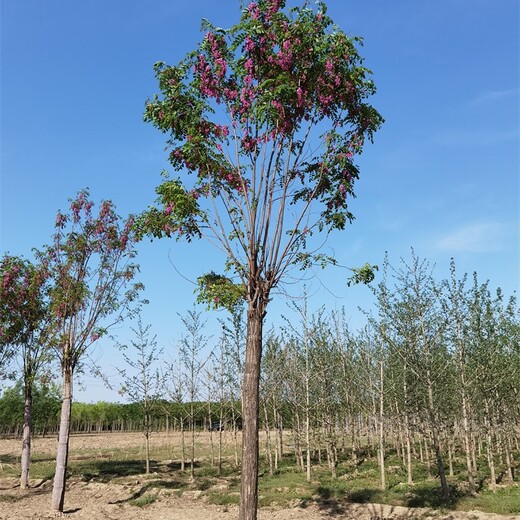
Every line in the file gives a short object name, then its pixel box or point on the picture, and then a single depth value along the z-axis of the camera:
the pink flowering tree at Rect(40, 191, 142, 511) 15.40
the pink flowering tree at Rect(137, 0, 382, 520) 8.28
